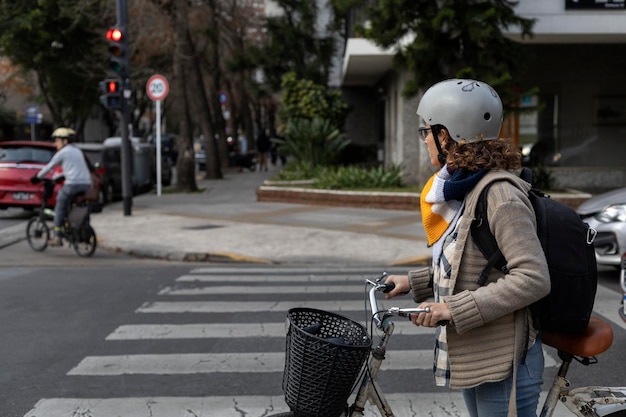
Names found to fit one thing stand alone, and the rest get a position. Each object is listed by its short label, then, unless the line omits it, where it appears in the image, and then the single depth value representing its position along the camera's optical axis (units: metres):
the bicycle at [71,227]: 11.31
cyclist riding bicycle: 11.35
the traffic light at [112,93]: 16.11
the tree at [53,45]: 31.94
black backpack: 2.51
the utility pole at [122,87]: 15.91
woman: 2.49
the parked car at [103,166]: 20.12
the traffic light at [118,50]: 15.77
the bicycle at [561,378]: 2.67
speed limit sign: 19.31
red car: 15.84
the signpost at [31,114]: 38.00
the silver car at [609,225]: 8.59
